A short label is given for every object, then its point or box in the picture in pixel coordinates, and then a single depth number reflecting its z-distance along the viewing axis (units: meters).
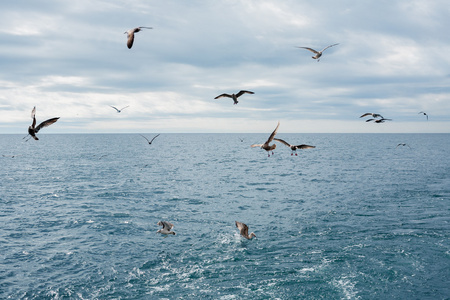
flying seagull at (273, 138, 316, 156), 17.47
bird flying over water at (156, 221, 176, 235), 26.12
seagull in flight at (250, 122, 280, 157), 18.81
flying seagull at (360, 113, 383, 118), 26.38
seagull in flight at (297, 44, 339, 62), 26.30
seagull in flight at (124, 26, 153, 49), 14.94
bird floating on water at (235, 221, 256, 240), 25.23
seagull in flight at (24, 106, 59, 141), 15.62
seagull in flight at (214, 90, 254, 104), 22.42
